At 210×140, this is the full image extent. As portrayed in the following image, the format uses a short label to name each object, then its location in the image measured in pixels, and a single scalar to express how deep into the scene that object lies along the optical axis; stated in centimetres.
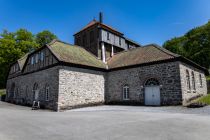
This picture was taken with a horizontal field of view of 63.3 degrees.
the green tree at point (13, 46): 3855
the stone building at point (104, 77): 1577
